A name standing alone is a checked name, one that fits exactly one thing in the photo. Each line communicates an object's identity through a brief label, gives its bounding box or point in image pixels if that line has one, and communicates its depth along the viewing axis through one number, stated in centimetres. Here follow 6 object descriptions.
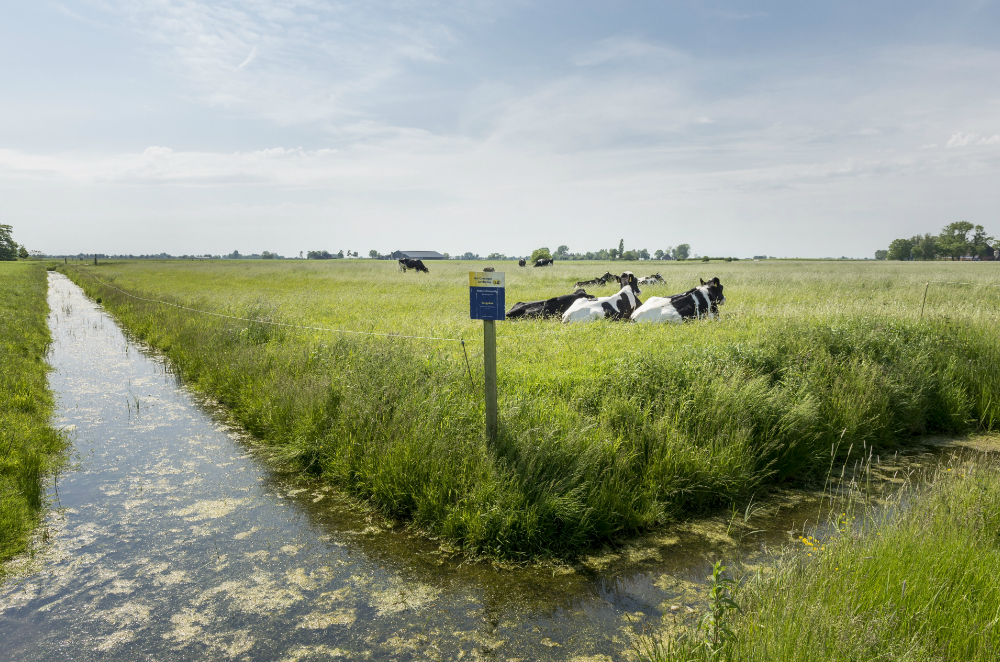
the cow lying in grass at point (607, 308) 1305
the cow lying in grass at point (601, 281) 2075
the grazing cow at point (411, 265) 4694
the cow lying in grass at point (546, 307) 1430
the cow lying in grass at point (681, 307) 1204
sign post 492
